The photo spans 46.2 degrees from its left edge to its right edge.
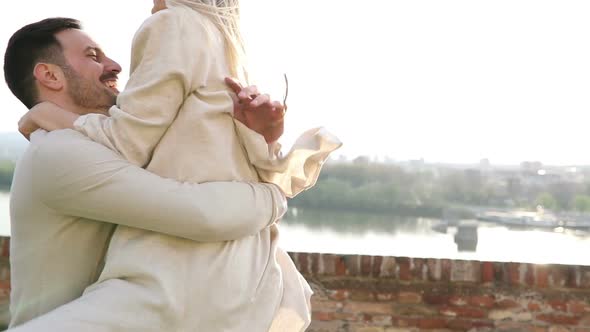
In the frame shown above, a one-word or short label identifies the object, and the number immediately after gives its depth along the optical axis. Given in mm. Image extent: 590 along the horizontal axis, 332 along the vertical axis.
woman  1321
